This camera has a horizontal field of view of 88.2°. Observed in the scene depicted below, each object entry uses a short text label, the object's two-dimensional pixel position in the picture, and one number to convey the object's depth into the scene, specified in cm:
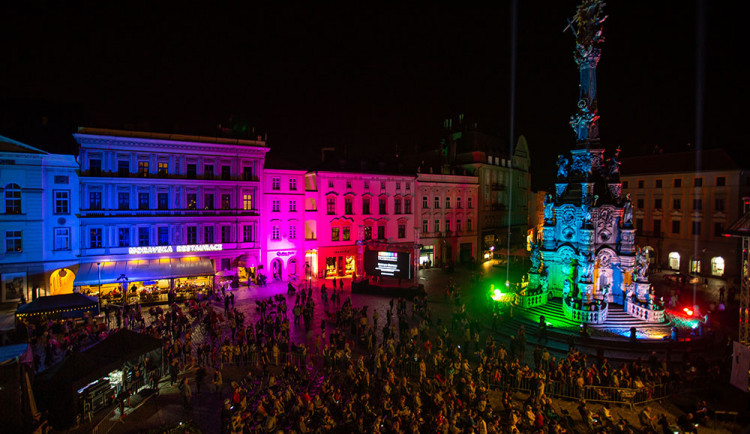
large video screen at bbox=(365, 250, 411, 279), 3428
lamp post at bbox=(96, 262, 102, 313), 2853
